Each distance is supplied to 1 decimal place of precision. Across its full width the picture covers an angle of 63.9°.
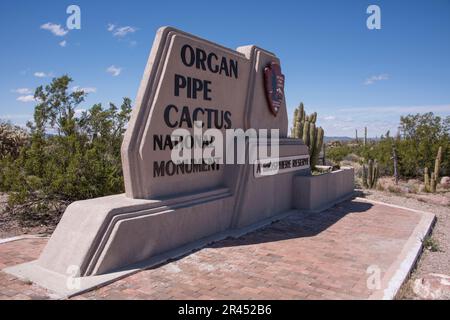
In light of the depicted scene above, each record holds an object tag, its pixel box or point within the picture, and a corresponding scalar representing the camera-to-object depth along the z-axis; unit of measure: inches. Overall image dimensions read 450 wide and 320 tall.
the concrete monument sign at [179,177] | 210.1
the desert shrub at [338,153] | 1497.3
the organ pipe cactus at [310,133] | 577.0
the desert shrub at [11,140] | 627.8
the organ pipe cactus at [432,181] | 750.5
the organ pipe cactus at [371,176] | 706.8
